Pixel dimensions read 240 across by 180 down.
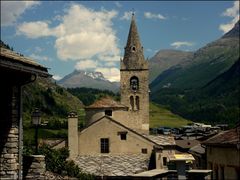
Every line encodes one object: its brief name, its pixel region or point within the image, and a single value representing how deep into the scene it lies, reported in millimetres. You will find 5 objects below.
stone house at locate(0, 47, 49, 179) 11688
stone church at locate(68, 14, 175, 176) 44906
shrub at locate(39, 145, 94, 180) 30078
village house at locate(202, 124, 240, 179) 20052
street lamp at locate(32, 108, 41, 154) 16875
